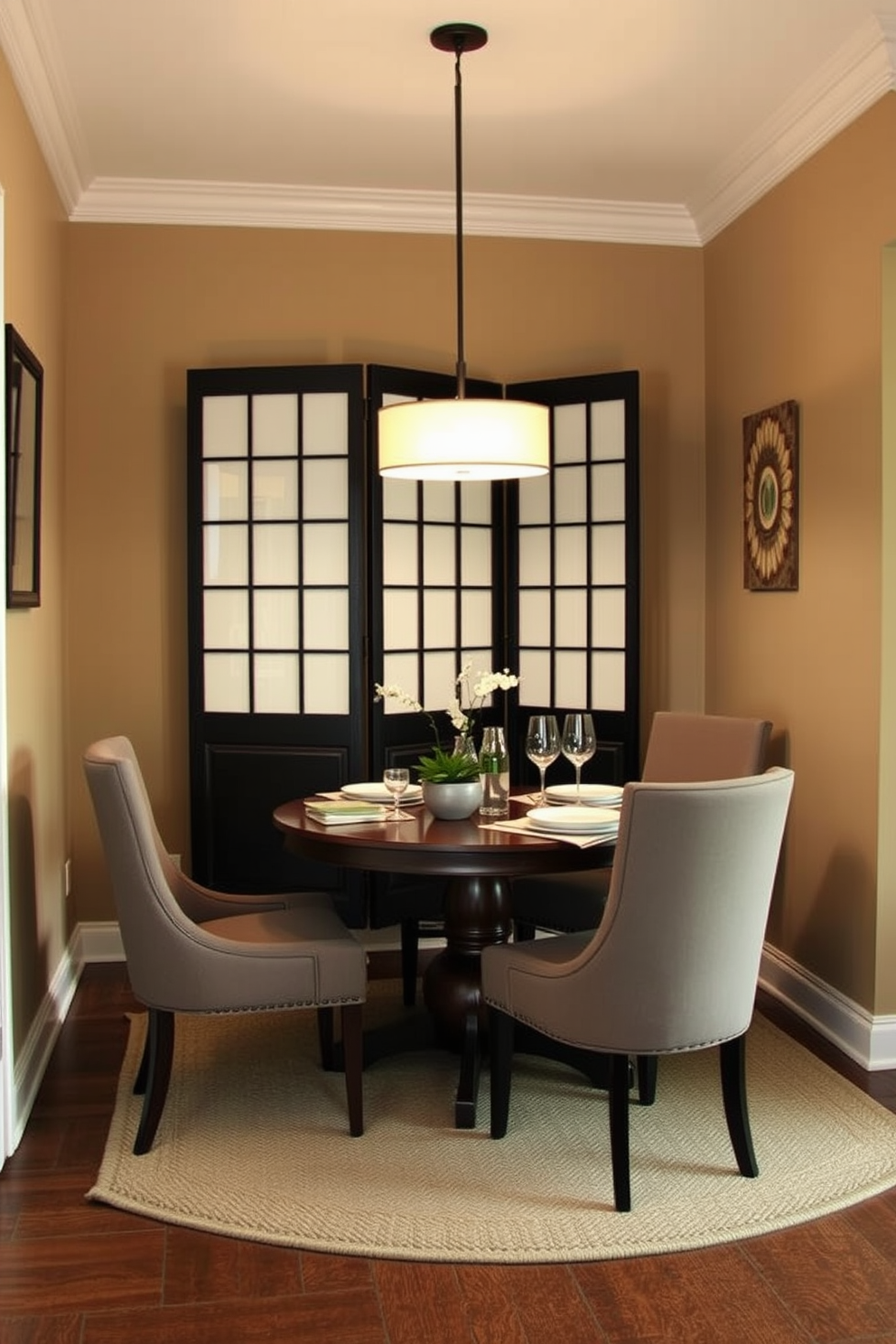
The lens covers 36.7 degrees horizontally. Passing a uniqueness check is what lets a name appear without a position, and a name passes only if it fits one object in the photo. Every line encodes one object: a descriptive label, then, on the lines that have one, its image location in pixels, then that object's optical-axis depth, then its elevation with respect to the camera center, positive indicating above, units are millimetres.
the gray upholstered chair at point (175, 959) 3131 -781
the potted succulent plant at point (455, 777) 3533 -384
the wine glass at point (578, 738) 3621 -289
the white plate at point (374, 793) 3865 -468
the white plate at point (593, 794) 3715 -457
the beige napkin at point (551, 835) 3256 -504
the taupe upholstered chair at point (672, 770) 3896 -426
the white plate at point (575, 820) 3334 -473
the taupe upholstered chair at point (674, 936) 2732 -636
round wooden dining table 3207 -560
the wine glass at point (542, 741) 3621 -295
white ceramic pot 3529 -442
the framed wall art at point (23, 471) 3463 +441
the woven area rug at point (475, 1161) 2799 -1229
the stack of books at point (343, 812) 3504 -475
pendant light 3529 +526
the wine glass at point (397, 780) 3672 -406
